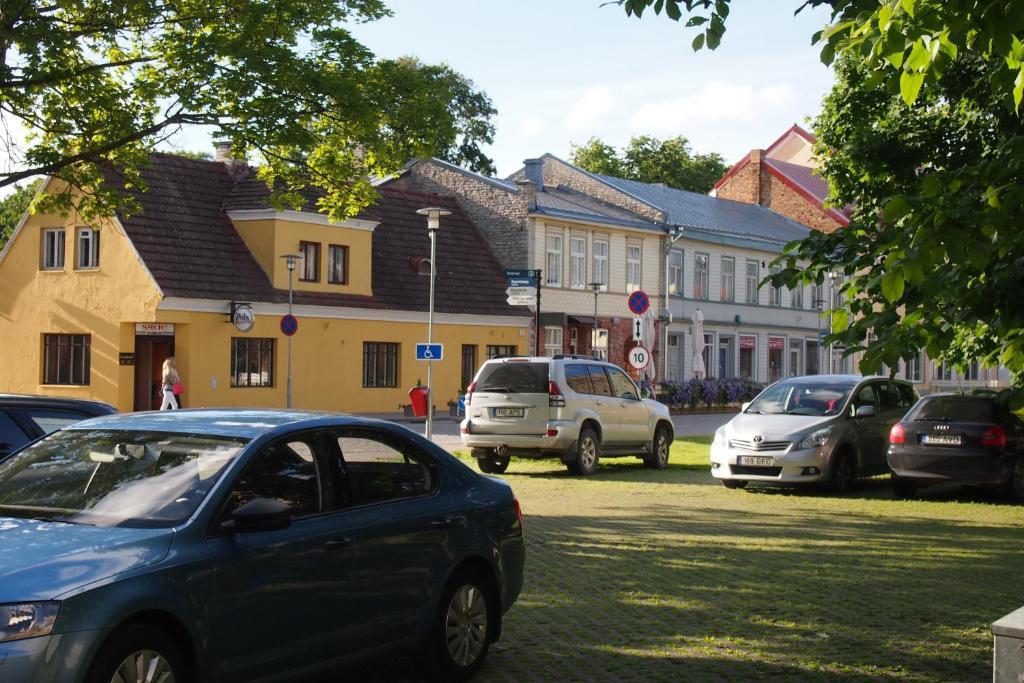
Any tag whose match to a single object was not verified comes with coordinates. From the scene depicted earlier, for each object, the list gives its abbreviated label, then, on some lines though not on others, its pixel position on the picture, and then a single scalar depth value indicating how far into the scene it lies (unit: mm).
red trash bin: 30219
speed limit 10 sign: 29156
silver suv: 21578
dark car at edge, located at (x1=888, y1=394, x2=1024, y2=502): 18234
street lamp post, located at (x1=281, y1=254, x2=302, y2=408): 38688
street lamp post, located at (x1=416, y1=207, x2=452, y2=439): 29031
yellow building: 38438
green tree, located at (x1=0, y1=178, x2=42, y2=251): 47188
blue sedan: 5441
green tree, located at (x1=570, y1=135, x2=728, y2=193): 82812
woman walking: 33438
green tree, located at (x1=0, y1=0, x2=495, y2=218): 19031
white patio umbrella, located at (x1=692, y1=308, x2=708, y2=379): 52778
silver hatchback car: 19438
